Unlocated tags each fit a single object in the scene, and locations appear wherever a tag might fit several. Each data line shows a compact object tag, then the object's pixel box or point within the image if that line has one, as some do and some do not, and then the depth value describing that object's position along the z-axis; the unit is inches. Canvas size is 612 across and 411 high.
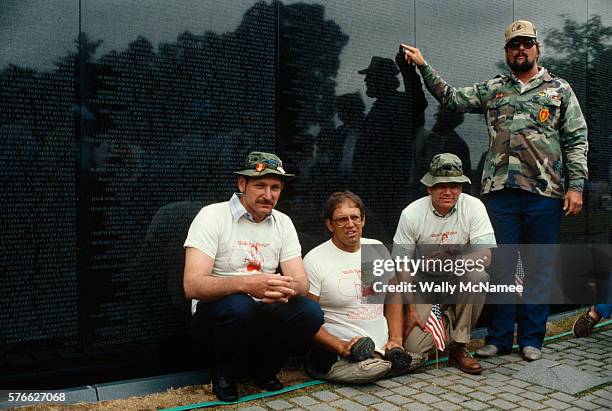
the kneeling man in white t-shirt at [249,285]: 138.3
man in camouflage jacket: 183.3
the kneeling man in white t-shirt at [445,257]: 170.4
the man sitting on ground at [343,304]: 155.5
